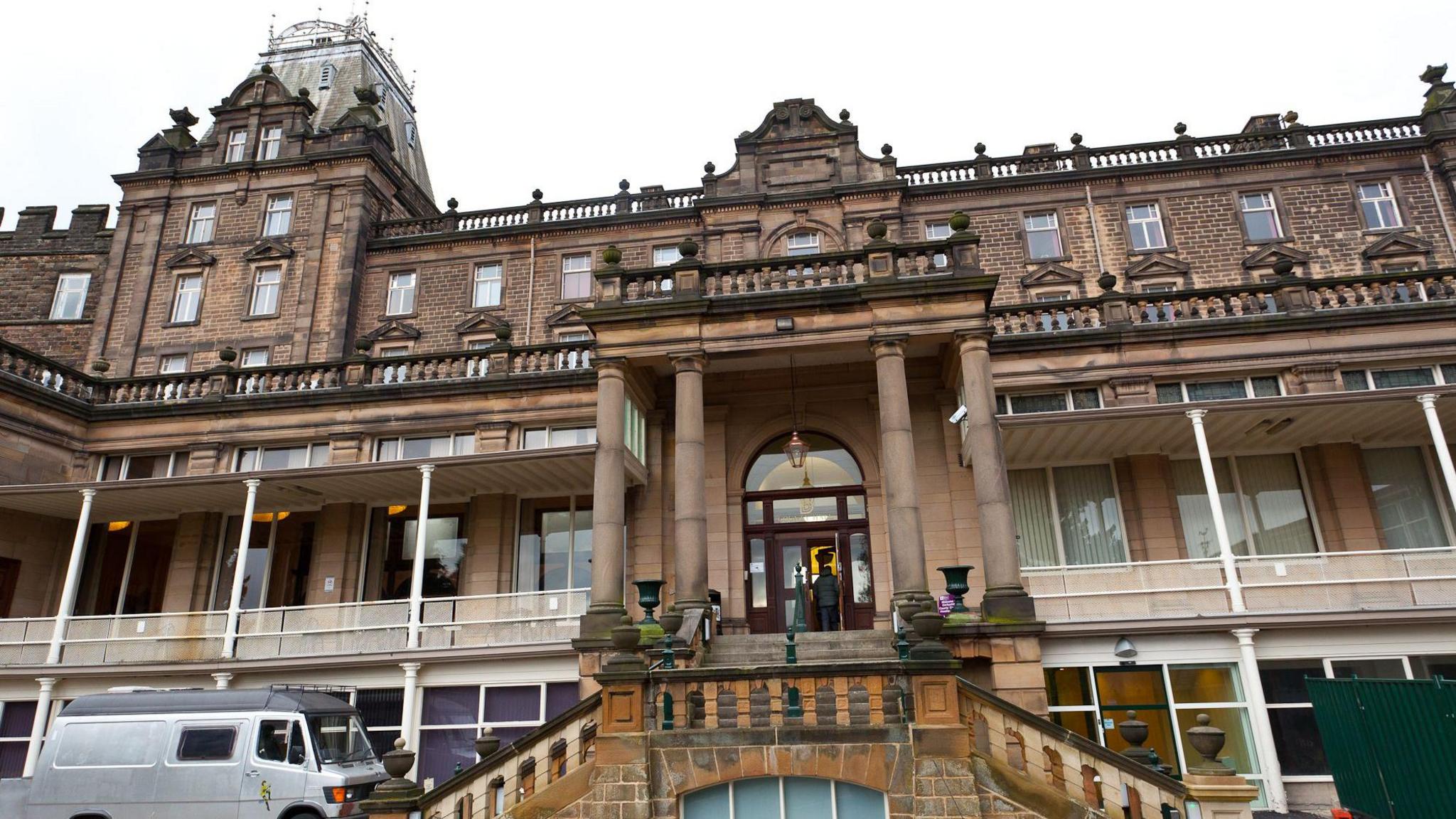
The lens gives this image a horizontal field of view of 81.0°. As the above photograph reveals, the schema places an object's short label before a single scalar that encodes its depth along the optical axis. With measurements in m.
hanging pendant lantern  15.81
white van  11.78
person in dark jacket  15.02
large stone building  14.02
